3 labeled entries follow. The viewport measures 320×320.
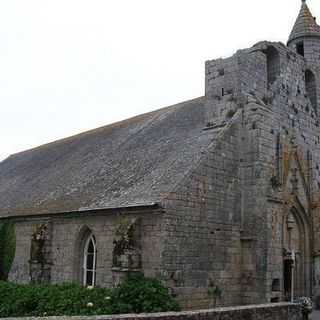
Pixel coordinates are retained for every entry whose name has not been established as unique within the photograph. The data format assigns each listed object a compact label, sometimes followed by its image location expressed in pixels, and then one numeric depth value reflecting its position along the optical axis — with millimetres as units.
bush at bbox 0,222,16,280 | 19562
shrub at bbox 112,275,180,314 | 11664
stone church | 13312
